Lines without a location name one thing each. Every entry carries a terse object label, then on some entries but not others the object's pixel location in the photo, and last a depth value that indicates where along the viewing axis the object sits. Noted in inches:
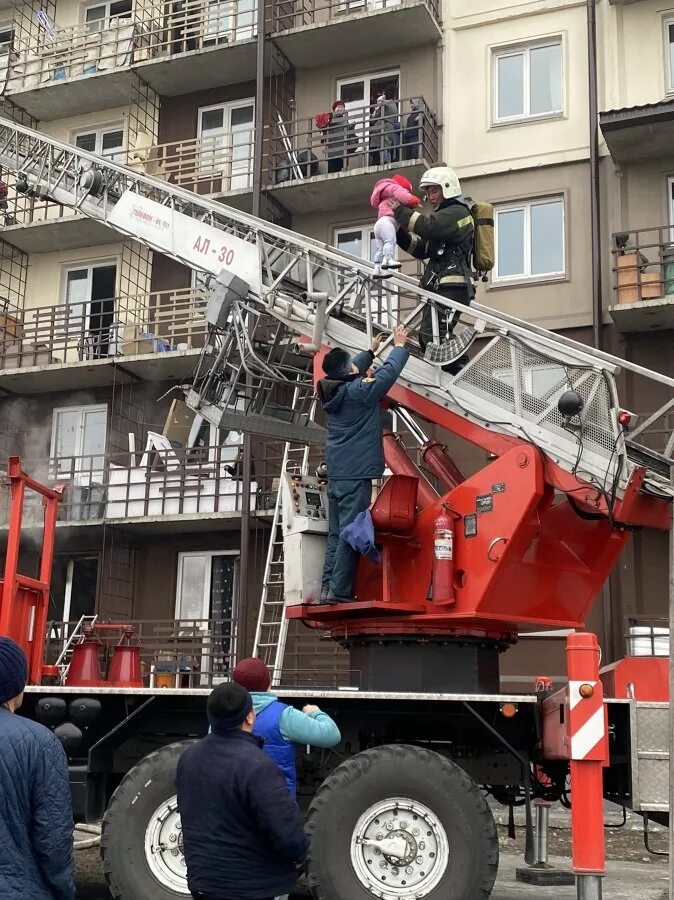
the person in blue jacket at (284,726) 236.2
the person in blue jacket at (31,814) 159.6
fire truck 297.3
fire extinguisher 335.3
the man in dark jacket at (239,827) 178.5
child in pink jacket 386.6
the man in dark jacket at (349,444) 345.7
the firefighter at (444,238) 383.2
